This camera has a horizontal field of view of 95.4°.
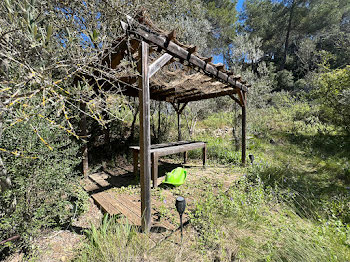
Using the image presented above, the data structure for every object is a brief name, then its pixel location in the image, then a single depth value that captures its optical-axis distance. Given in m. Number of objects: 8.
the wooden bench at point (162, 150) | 3.37
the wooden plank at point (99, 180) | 3.69
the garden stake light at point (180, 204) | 1.69
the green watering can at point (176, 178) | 3.40
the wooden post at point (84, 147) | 3.83
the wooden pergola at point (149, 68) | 1.93
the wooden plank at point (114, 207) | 2.30
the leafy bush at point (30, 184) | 1.69
